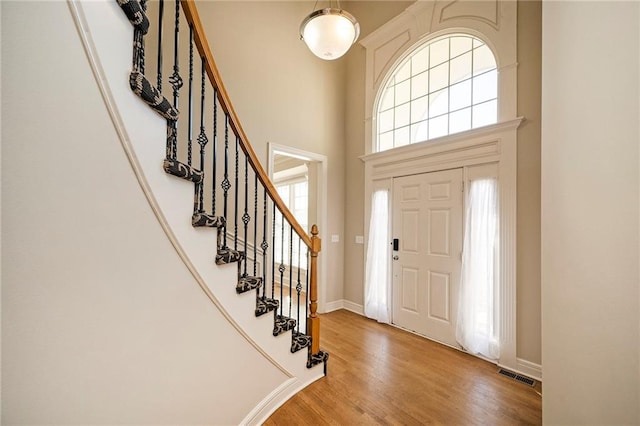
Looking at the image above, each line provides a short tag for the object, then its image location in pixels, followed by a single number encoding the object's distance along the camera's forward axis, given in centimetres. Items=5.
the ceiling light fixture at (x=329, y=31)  200
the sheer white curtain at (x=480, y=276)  254
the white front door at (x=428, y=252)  288
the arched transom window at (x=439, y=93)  280
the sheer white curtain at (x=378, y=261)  353
